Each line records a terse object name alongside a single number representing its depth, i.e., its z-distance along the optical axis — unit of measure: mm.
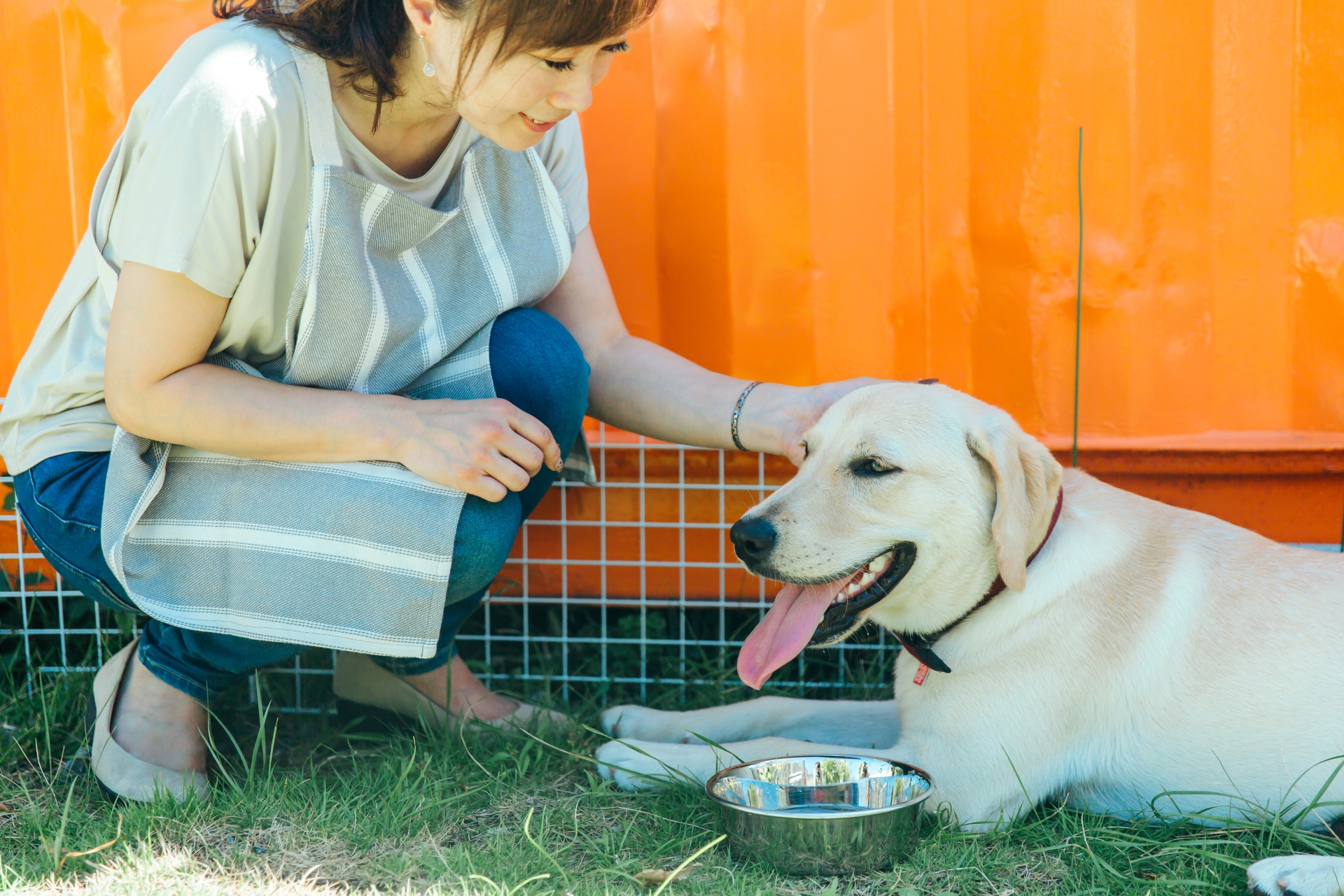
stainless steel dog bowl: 1984
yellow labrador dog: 2213
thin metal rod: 2891
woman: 2104
